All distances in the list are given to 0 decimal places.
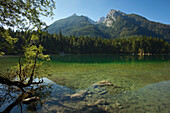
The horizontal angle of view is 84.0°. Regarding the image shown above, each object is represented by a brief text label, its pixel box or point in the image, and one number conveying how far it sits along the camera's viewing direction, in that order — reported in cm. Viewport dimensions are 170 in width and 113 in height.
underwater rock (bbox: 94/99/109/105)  870
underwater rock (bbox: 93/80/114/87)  1365
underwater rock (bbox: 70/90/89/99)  989
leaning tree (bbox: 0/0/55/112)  601
